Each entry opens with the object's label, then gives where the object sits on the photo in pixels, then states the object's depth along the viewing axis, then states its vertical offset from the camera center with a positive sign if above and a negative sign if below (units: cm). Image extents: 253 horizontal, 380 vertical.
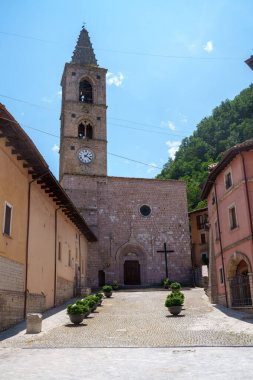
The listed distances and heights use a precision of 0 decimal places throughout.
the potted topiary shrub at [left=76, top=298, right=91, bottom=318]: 1499 -54
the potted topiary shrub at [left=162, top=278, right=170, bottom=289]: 3157 +58
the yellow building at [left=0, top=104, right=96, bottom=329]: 1245 +252
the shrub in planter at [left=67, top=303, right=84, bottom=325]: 1430 -72
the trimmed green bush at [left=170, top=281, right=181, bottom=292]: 2453 +20
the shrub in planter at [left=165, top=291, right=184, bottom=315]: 1644 -57
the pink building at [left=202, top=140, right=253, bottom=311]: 1648 +276
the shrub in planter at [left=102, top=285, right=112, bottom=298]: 2555 +8
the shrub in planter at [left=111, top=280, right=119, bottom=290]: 3106 +47
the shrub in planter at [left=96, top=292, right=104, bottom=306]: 2097 -28
